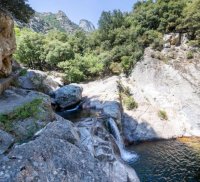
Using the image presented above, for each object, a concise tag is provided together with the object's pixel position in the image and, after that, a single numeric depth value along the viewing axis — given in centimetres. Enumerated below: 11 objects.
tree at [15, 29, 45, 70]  2962
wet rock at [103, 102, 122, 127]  1801
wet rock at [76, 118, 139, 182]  1110
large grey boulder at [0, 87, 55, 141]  1012
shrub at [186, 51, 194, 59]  2428
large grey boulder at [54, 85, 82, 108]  2069
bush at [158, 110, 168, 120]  2033
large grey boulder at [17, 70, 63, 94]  2051
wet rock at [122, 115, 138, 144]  1844
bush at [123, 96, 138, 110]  2066
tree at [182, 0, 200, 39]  2575
